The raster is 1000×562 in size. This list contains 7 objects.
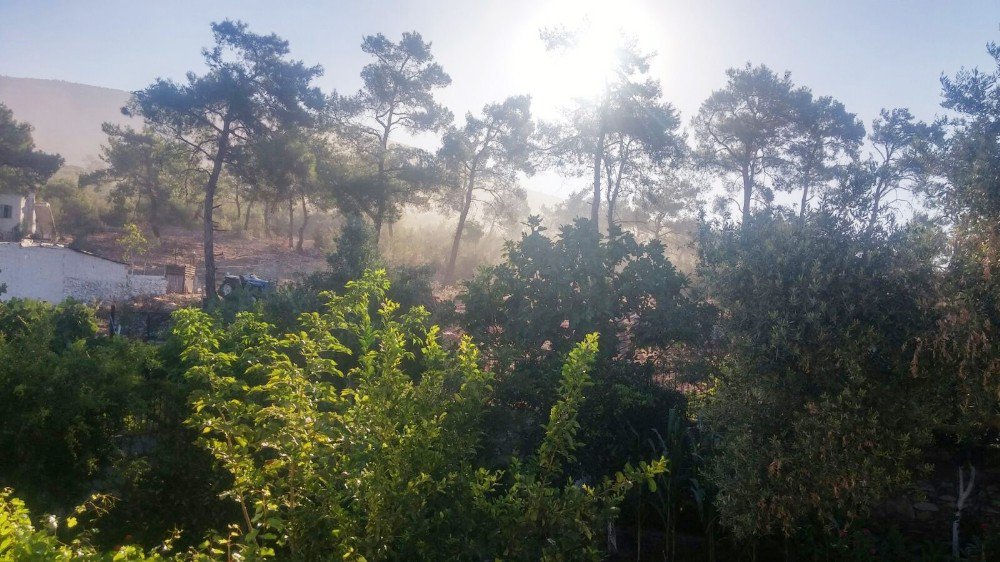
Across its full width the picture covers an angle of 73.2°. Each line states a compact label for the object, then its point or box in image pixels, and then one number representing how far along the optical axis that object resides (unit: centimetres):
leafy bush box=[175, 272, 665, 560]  365
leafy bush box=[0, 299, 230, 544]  657
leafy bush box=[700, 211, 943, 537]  531
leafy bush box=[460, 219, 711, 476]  804
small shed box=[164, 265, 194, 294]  2648
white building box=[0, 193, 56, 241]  3400
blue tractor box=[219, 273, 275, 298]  1556
